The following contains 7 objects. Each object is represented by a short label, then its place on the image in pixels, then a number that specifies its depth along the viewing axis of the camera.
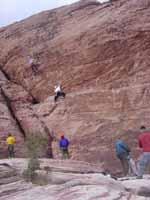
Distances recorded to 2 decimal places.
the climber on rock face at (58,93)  29.51
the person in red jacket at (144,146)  16.70
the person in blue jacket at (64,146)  25.05
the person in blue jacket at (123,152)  19.85
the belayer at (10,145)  26.17
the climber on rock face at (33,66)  31.20
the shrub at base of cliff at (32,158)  15.75
